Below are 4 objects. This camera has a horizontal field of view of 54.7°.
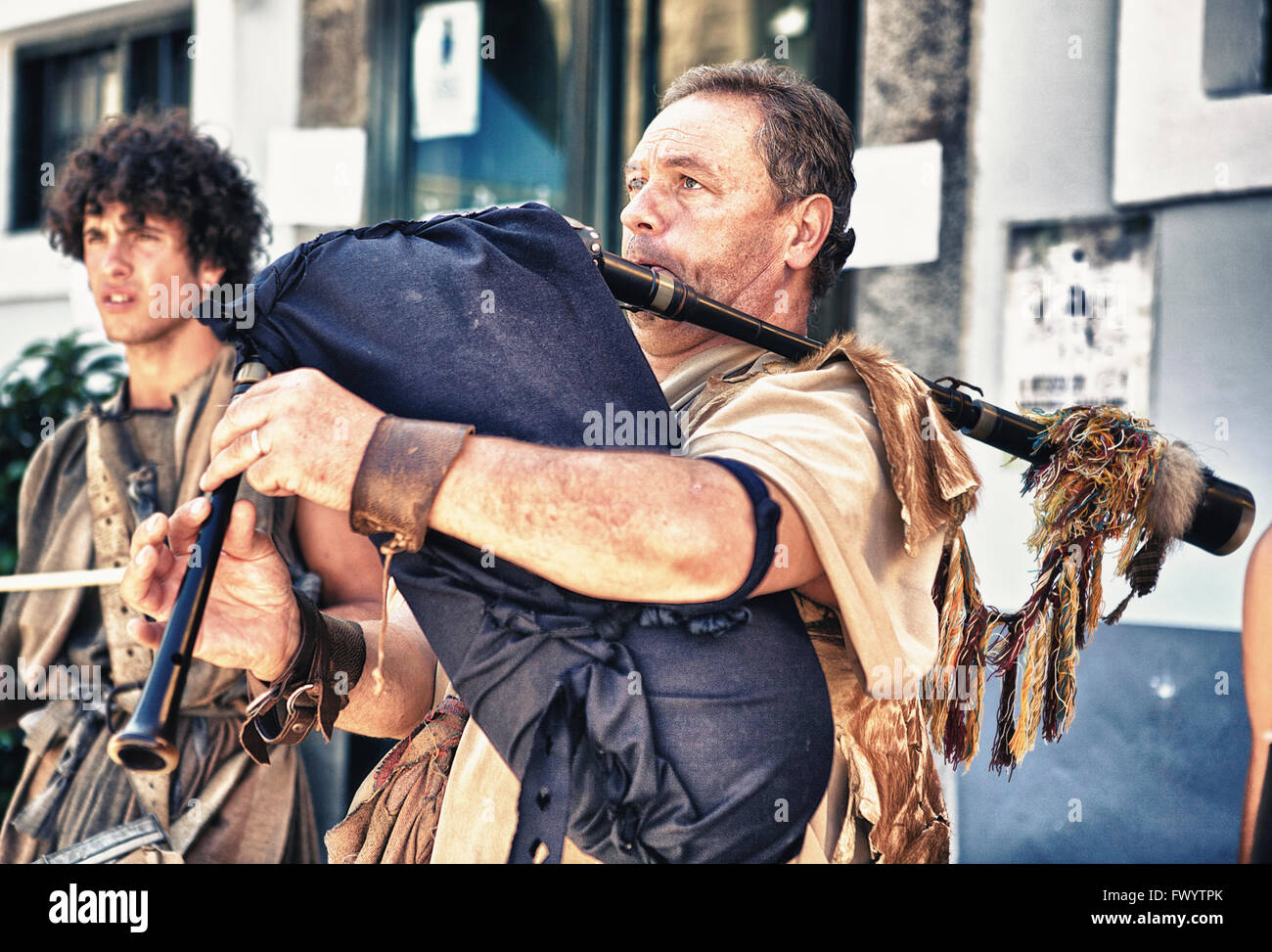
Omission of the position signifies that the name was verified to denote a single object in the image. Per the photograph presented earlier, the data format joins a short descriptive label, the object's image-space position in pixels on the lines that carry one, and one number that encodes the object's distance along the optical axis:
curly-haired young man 2.79
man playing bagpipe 1.41
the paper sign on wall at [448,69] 4.65
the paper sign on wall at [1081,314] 3.19
